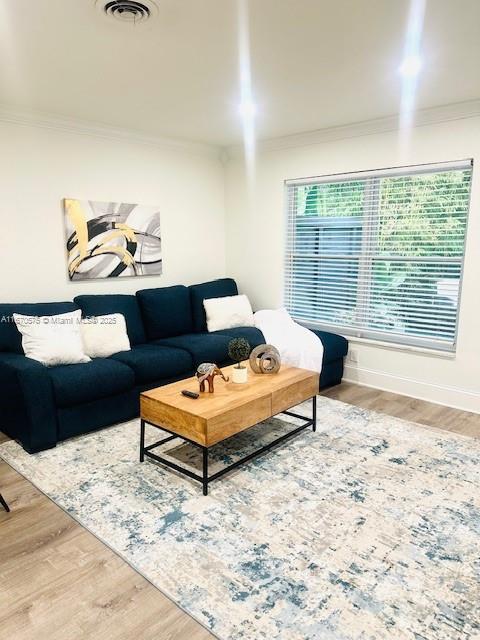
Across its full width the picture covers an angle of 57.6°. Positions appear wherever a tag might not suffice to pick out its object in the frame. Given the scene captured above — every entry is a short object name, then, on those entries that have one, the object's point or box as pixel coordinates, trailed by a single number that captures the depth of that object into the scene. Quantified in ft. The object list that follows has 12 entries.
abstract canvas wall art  13.28
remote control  8.87
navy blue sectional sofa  9.70
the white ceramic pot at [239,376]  9.84
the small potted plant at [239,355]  9.84
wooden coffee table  8.11
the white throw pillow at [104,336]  11.97
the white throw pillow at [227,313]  15.20
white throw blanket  13.46
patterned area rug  5.61
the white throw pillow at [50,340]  10.66
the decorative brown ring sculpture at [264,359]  10.50
